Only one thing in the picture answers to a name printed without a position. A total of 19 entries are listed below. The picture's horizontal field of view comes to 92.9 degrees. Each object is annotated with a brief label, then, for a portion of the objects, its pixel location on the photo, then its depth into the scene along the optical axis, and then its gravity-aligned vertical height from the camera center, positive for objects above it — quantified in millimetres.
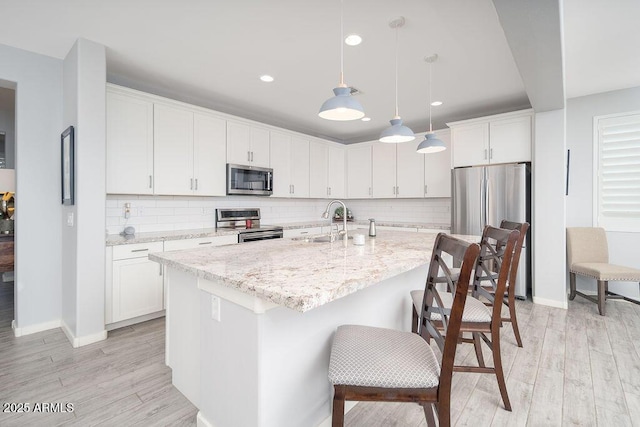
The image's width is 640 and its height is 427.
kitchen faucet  2357 -189
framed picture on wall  2543 +413
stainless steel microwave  4008 +445
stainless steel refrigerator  3629 +155
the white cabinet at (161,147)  3047 +734
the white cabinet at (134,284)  2804 -691
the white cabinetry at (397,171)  4980 +702
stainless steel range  3965 -182
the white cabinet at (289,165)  4648 +760
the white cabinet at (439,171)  4652 +631
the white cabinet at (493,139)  3756 +951
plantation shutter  3578 +466
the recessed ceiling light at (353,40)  2406 +1392
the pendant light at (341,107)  1750 +614
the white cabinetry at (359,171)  5594 +764
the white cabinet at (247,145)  4047 +942
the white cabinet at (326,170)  5277 +761
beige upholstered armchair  3438 -498
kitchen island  1202 -531
